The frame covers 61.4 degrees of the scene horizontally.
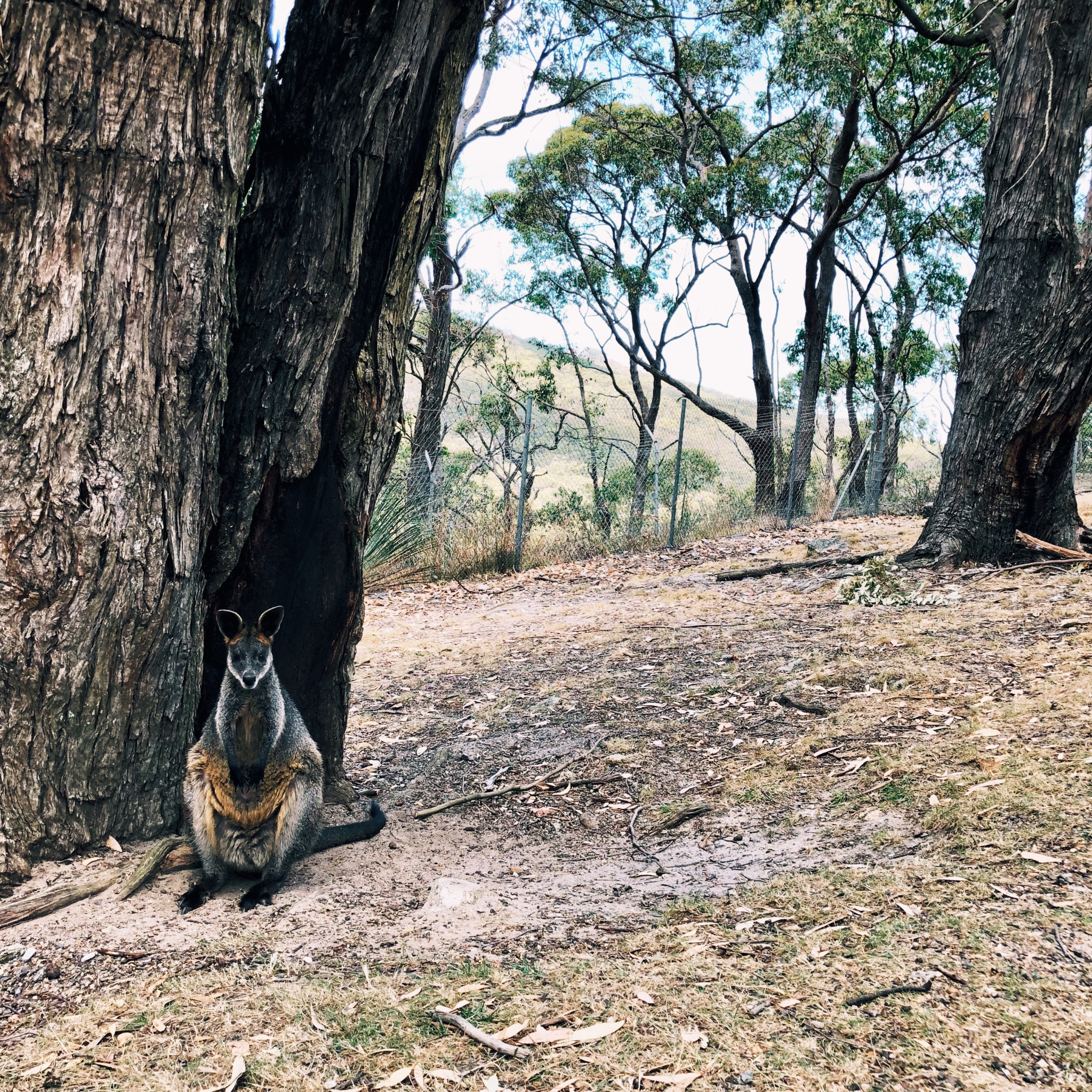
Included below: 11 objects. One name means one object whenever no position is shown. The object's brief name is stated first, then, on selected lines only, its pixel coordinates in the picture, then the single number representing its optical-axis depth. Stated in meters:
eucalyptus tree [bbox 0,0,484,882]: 3.77
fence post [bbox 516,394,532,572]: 13.92
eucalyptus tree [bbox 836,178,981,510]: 24.92
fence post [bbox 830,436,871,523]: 18.08
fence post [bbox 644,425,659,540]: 15.38
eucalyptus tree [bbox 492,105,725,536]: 24.56
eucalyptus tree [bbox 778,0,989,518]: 18.00
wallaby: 4.23
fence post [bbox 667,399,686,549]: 14.91
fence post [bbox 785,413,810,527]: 16.89
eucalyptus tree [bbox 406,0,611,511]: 16.11
